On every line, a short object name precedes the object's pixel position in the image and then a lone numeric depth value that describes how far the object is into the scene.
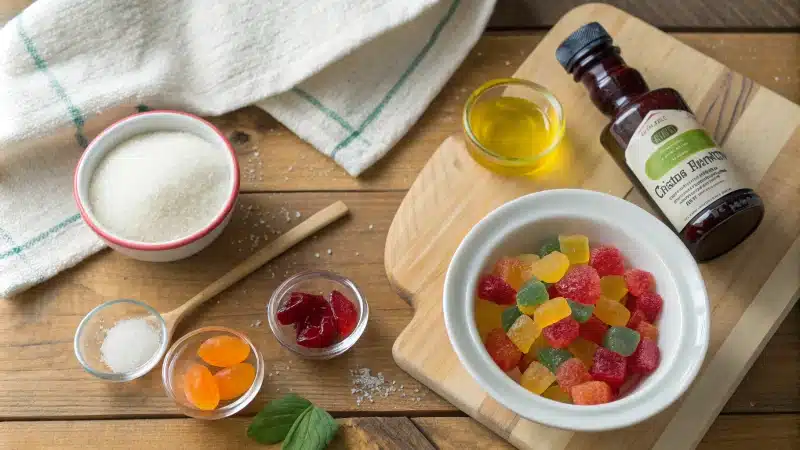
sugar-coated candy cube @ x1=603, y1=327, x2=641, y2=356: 1.14
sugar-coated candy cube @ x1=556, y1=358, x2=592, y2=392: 1.13
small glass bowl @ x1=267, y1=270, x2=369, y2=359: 1.30
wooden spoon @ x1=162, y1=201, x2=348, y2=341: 1.34
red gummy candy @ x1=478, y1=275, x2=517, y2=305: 1.18
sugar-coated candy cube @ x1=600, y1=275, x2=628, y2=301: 1.20
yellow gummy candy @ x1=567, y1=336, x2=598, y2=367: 1.19
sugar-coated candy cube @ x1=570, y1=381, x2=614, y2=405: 1.11
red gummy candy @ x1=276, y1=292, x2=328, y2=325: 1.31
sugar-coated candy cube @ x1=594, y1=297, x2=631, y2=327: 1.19
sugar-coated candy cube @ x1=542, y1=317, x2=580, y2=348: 1.15
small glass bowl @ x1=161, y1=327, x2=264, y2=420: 1.27
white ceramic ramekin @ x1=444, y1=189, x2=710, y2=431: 1.07
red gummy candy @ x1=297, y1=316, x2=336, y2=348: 1.29
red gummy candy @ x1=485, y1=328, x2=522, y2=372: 1.16
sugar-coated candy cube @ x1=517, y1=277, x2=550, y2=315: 1.17
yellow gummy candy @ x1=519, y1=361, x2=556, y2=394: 1.15
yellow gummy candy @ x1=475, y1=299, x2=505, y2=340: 1.21
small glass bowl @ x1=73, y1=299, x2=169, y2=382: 1.30
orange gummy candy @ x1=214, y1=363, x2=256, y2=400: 1.28
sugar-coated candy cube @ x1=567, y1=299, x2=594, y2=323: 1.17
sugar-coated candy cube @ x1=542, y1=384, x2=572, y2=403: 1.17
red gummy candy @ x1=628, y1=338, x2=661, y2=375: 1.13
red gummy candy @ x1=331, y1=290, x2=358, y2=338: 1.32
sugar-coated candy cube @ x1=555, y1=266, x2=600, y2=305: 1.18
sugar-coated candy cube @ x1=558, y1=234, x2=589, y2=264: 1.21
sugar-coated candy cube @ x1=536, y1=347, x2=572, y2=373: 1.16
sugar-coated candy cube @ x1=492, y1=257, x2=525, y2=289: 1.21
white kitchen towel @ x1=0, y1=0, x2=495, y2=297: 1.40
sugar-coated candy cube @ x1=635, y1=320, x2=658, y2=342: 1.17
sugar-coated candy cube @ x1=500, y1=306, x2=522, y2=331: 1.19
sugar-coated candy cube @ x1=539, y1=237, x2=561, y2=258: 1.24
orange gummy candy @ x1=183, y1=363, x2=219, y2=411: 1.26
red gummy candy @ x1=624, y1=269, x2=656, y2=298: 1.19
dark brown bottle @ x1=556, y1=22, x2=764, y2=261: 1.21
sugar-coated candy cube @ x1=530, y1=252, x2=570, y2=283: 1.19
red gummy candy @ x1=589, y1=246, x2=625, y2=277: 1.21
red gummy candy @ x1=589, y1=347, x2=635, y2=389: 1.13
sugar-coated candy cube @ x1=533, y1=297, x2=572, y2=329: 1.14
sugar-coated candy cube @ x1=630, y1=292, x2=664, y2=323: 1.18
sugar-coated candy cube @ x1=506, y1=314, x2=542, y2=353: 1.16
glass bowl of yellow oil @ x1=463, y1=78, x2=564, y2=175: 1.38
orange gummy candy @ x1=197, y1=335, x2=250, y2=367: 1.30
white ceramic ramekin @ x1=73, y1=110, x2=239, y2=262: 1.26
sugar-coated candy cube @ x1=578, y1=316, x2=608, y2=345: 1.20
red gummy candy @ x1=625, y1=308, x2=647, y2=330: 1.18
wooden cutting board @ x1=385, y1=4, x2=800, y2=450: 1.22
